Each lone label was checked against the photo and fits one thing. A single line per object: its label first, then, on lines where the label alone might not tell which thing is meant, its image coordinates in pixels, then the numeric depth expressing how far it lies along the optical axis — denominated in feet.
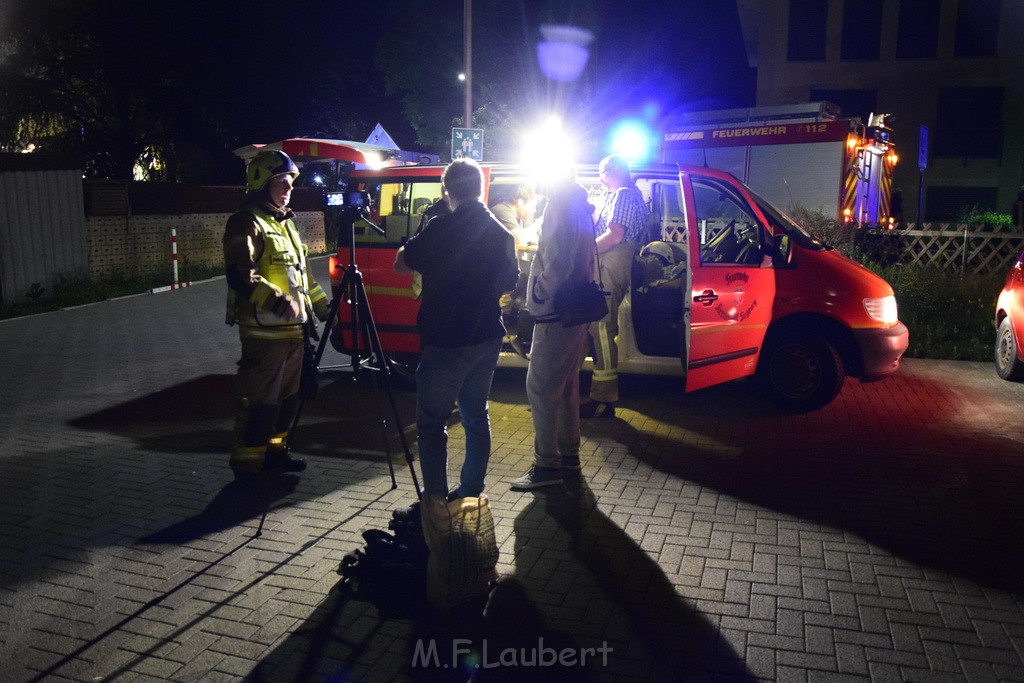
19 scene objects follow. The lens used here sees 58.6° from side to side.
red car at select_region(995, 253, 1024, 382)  28.53
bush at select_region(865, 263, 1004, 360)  34.78
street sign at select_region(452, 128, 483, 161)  50.01
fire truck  52.24
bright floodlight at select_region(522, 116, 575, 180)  24.97
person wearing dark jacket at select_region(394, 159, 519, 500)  14.44
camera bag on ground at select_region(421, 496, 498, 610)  13.35
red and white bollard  54.90
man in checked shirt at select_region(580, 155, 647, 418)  23.00
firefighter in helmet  18.35
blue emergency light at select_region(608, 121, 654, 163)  34.19
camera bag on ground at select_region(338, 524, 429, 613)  13.82
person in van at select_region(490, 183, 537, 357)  24.43
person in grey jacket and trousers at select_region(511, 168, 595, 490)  18.04
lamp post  60.29
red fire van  24.06
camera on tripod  18.38
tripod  17.78
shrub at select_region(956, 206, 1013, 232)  72.38
